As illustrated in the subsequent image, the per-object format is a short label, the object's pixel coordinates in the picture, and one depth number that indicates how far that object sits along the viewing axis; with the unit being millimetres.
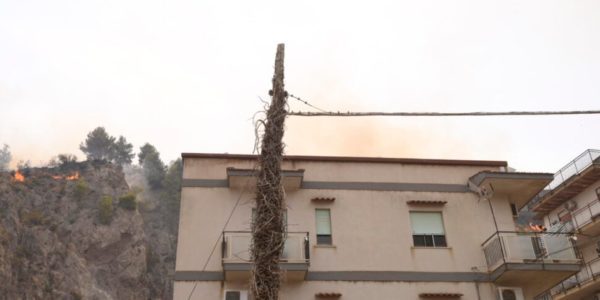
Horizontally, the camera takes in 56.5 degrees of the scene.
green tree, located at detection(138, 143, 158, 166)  137750
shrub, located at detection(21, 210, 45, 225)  72188
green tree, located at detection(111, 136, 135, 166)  136775
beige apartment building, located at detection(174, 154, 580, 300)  18906
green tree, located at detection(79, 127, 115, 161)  132875
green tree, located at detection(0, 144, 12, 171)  175562
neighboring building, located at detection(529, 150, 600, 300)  33438
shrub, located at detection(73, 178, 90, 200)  84250
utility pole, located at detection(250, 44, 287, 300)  8281
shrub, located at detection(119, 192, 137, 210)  85562
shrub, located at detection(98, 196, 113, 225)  80844
